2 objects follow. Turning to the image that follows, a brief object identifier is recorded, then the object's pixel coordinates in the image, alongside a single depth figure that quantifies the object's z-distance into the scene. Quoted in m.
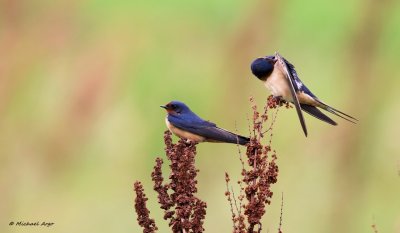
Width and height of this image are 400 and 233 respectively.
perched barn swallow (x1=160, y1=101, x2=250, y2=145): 12.40
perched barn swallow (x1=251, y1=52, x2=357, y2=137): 11.22
